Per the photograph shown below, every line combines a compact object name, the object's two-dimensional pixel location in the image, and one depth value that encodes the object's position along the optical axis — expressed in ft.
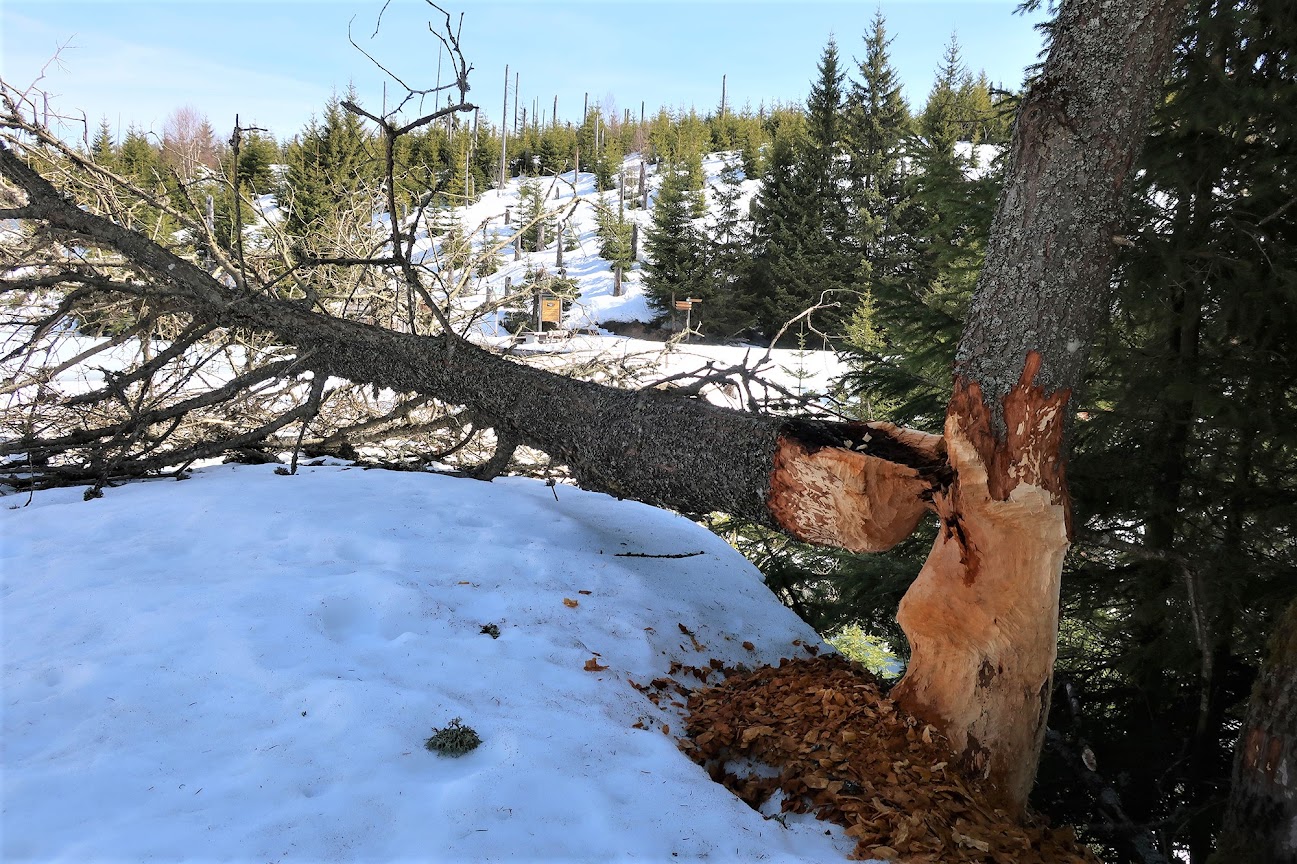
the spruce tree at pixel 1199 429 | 9.71
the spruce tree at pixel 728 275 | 79.61
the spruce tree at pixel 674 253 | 80.33
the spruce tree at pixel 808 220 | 72.02
